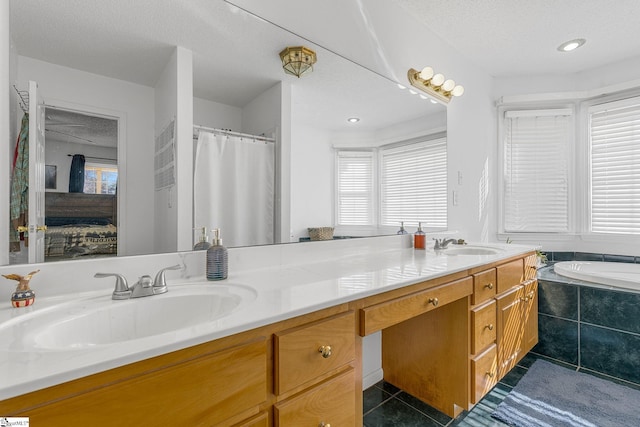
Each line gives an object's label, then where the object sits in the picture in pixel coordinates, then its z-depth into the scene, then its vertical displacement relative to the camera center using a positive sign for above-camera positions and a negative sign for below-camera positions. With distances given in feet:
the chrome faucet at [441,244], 6.96 -0.71
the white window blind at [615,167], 8.61 +1.33
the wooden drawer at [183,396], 1.73 -1.18
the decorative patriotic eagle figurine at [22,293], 2.64 -0.69
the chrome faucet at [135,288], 2.99 -0.75
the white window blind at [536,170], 9.58 +1.34
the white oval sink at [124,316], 2.35 -0.91
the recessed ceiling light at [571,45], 7.84 +4.38
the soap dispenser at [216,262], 3.69 -0.60
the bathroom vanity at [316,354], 1.86 -1.19
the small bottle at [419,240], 6.90 -0.61
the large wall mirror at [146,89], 3.09 +1.50
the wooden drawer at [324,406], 2.65 -1.80
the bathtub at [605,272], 6.38 -1.51
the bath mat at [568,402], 5.07 -3.43
